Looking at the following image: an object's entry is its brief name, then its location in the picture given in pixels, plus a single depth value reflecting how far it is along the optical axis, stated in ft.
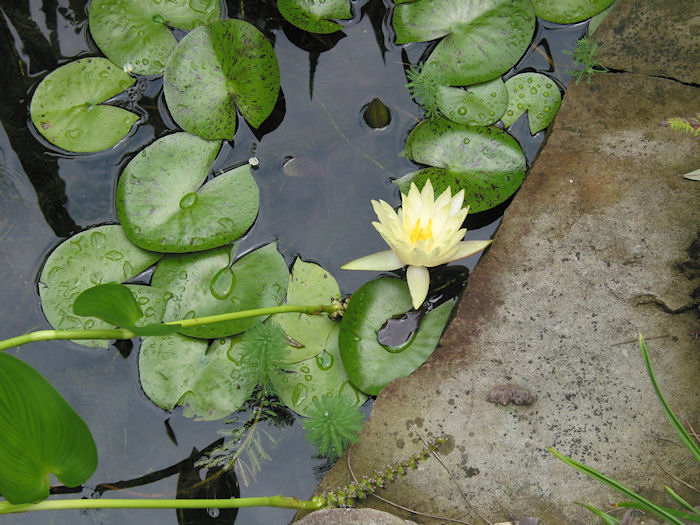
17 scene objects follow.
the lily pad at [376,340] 8.46
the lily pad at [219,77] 9.29
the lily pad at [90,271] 8.53
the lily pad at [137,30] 9.73
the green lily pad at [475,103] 9.52
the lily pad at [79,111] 9.43
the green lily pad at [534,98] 9.72
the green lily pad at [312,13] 9.89
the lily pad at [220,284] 8.63
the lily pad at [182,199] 8.74
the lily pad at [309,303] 8.75
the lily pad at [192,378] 8.39
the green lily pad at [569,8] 9.98
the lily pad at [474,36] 9.66
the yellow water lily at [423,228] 8.12
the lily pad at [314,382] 8.51
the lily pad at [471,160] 9.13
